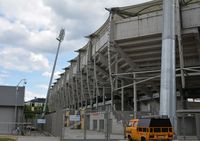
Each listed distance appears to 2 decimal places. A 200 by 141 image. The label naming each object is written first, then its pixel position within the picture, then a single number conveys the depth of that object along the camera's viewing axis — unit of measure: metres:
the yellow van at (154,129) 21.69
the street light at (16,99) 45.38
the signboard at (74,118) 27.45
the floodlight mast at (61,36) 80.00
